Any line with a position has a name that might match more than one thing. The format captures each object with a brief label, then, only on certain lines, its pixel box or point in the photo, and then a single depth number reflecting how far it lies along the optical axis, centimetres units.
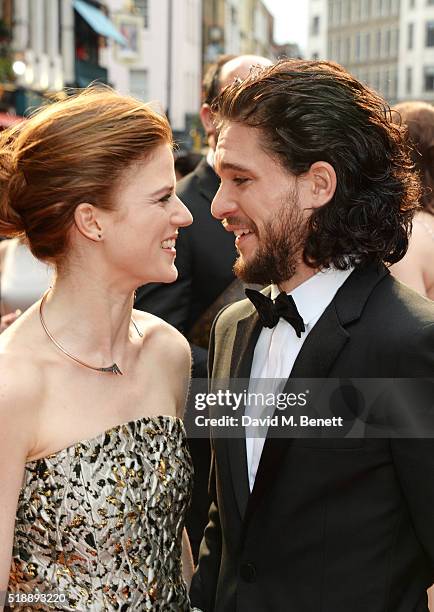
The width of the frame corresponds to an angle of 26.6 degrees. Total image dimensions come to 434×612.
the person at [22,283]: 538
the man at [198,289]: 405
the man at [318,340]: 248
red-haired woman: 261
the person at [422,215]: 411
